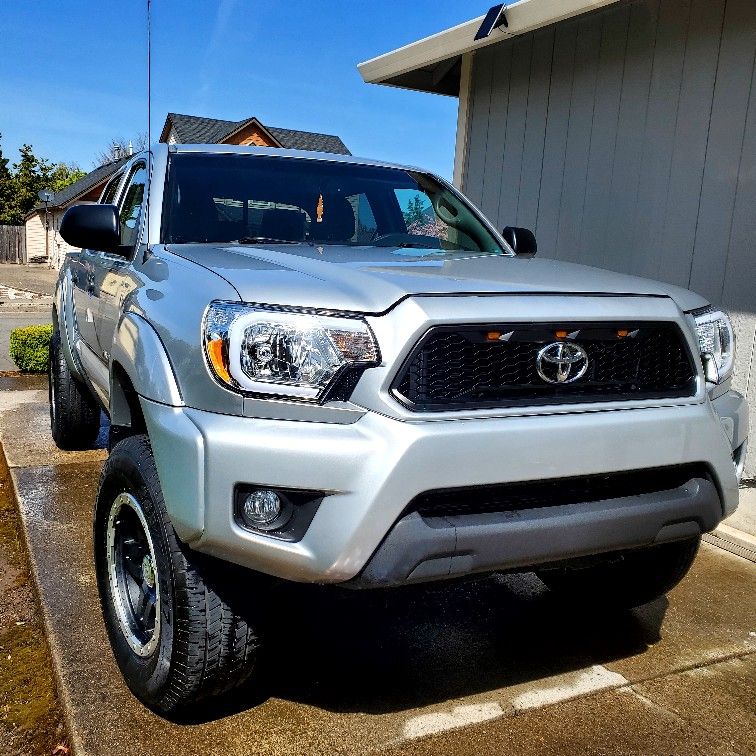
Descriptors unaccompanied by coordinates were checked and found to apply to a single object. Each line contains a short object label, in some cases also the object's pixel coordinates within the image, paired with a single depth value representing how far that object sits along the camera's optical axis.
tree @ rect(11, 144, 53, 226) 65.00
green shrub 8.82
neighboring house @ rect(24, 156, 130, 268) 48.75
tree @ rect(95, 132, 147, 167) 66.38
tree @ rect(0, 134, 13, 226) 64.50
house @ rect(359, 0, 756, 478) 4.88
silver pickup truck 2.06
